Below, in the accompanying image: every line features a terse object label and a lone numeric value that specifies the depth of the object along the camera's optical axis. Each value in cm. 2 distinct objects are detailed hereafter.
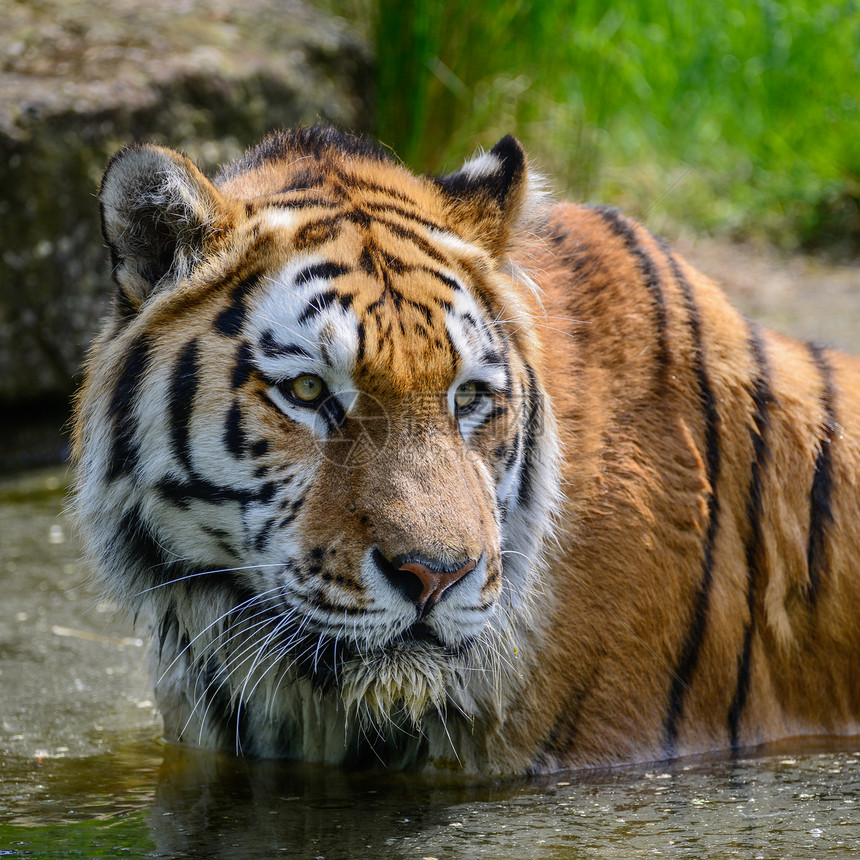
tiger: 445
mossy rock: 1037
